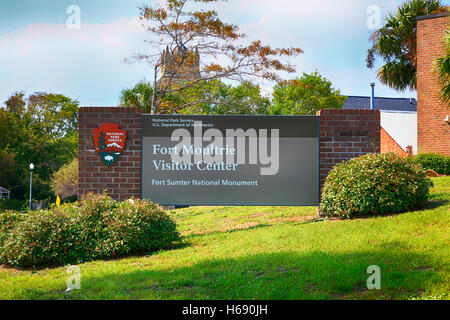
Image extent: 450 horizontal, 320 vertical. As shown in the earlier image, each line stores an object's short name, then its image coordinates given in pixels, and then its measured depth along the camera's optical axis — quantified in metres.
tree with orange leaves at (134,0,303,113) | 21.94
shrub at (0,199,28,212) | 41.85
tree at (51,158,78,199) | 46.23
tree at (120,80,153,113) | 27.12
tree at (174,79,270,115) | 23.11
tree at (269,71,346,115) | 37.53
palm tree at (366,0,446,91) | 25.69
